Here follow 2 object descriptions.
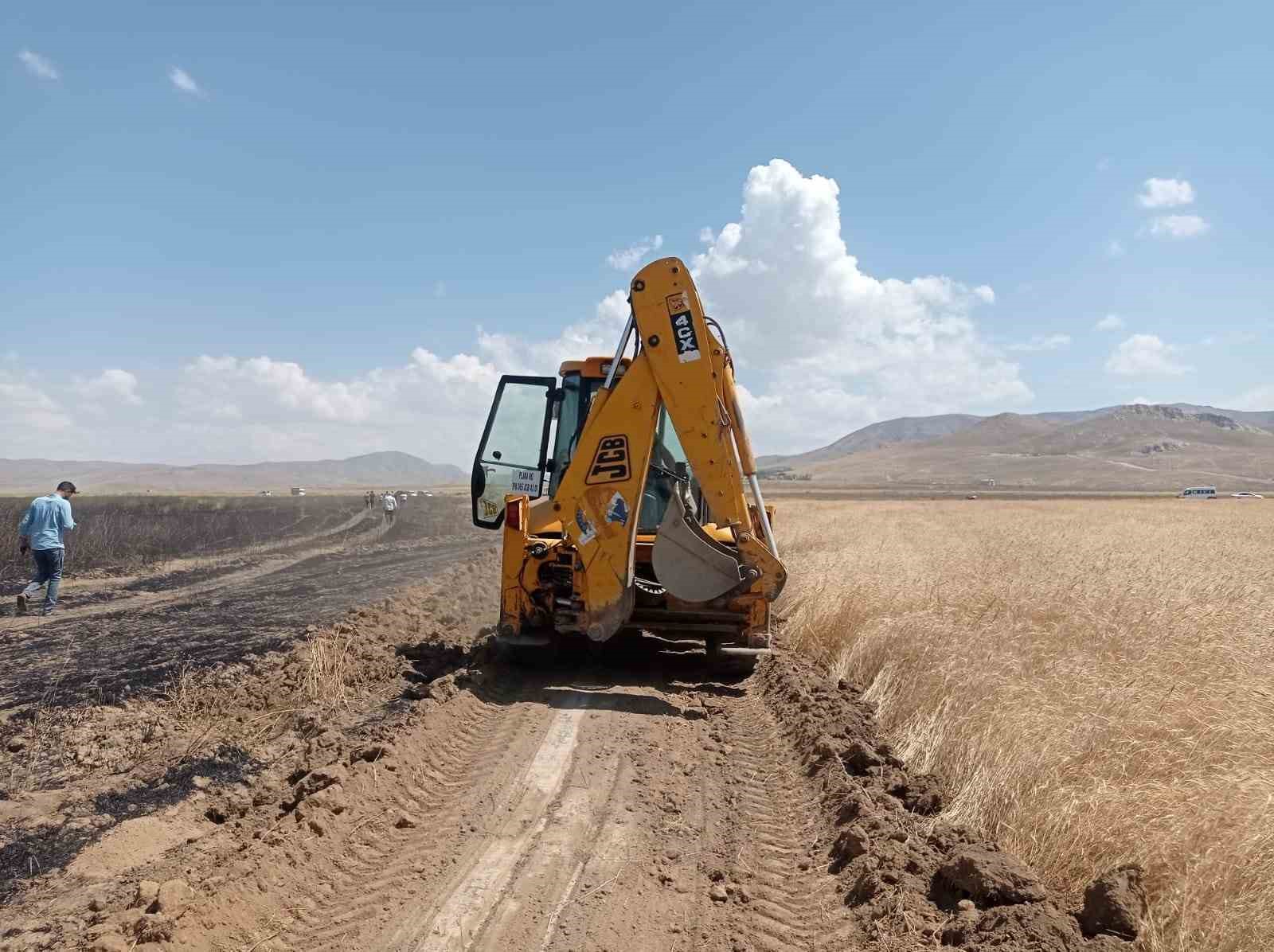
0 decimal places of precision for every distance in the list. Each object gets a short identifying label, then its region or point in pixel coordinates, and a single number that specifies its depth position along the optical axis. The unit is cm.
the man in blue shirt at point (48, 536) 1200
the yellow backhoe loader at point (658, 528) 725
